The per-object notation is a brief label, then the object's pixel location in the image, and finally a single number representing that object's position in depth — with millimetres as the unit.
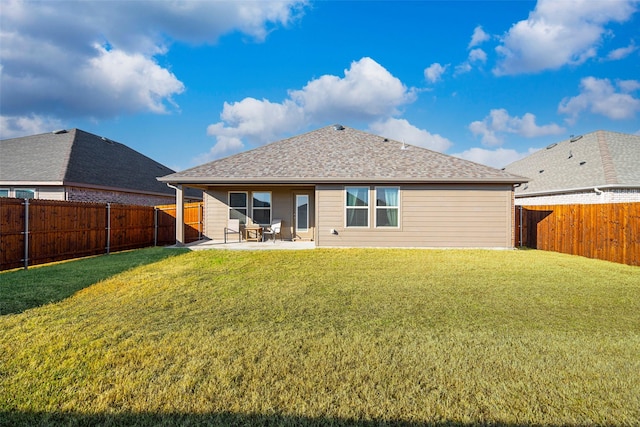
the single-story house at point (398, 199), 12039
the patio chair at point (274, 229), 13680
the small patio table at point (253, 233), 14070
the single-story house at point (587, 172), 14031
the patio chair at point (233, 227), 14070
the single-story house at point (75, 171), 14414
